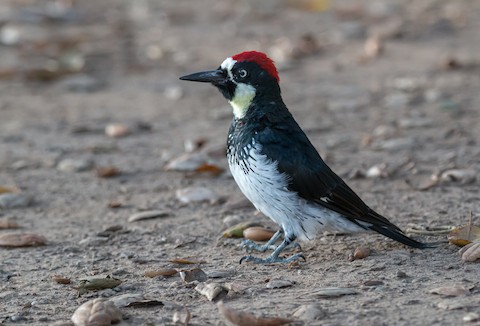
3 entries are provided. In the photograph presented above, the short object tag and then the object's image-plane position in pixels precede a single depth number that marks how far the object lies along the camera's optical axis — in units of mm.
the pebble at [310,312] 8086
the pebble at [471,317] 7770
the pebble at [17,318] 8604
